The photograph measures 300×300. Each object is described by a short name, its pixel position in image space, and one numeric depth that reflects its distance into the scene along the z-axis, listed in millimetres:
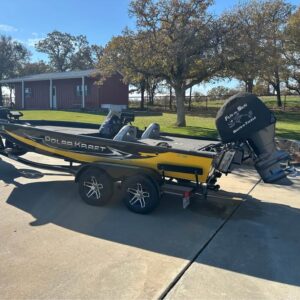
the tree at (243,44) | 12352
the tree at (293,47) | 22546
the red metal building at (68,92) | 26095
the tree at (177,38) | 12304
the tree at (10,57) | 42031
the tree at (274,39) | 12892
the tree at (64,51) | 52431
